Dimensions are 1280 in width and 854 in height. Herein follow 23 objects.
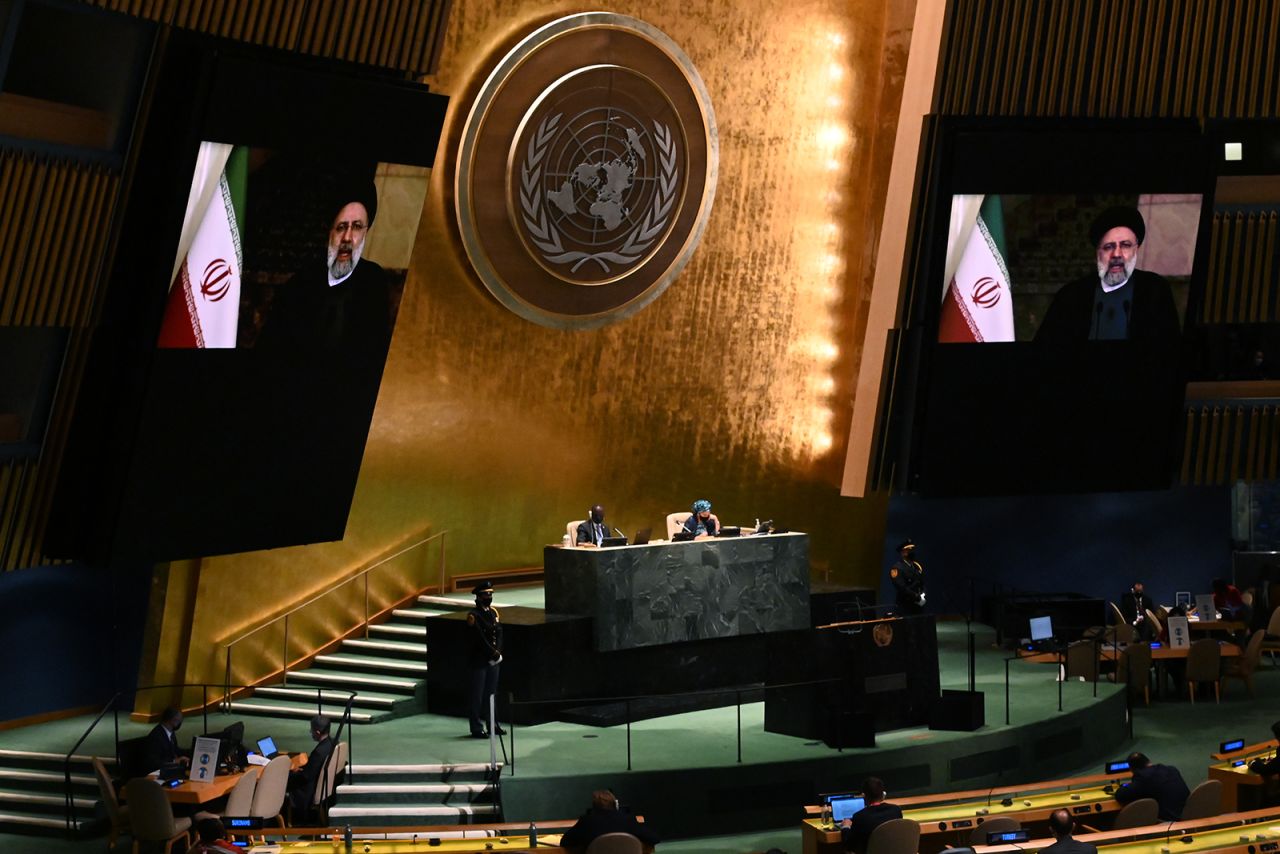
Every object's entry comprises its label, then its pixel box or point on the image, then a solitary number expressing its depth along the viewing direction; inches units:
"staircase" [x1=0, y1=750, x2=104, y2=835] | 561.0
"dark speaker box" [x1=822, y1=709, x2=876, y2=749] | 597.3
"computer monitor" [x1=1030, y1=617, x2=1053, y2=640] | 698.8
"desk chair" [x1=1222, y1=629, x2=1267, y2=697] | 762.2
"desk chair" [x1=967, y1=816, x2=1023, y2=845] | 459.5
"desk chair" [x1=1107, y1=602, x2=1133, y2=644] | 781.3
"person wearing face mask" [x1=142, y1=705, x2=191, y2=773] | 539.8
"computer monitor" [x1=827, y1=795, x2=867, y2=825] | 484.1
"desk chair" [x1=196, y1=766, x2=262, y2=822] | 513.3
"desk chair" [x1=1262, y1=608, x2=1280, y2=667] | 827.4
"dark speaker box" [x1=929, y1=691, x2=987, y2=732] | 628.4
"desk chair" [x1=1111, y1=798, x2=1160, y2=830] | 479.8
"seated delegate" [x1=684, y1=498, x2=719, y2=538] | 692.7
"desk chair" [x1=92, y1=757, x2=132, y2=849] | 530.0
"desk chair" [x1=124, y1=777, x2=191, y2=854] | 514.0
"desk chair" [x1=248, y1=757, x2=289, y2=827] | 519.8
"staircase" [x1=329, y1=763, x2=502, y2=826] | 552.4
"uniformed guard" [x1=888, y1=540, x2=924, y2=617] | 704.4
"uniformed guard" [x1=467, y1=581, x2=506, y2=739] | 605.0
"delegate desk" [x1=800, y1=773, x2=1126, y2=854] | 476.7
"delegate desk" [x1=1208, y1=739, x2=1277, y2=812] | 538.4
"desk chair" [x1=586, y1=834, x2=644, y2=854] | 448.1
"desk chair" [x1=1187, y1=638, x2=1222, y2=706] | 749.9
